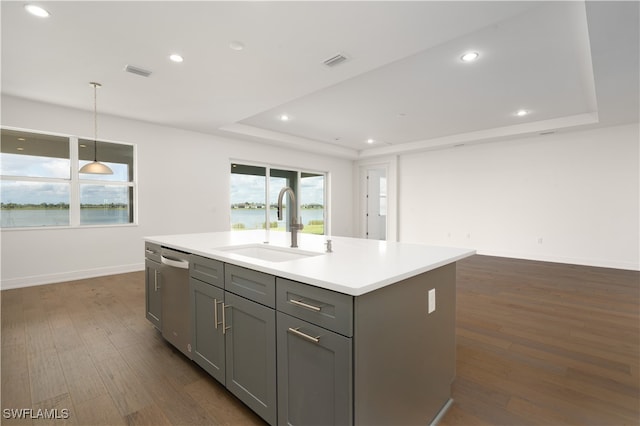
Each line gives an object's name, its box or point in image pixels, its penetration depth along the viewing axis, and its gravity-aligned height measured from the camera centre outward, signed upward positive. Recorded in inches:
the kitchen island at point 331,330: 43.9 -22.0
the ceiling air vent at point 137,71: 123.4 +60.7
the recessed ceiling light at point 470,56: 122.5 +65.0
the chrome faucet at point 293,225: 81.9 -4.1
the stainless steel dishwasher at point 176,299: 81.3 -25.9
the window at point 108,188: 184.2 +15.3
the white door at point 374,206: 367.2 +4.8
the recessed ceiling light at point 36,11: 86.7 +60.7
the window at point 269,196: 265.0 +14.0
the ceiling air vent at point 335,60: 112.5 +59.2
